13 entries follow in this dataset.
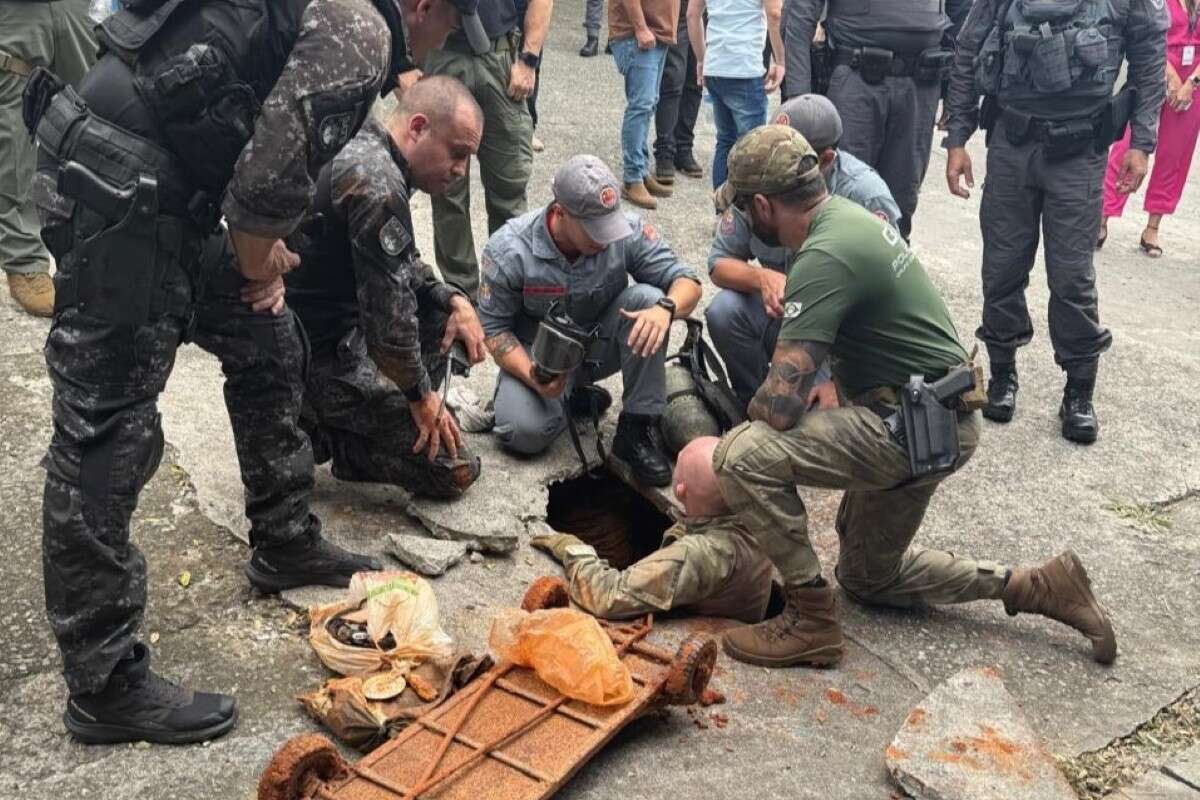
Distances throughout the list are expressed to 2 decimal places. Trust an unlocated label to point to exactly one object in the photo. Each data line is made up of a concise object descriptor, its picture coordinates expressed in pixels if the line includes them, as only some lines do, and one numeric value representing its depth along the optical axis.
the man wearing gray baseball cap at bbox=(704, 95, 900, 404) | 4.78
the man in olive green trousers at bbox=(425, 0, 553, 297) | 5.59
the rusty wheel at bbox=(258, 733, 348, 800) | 2.66
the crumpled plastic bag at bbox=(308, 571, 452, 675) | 3.28
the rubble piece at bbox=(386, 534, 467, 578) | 3.82
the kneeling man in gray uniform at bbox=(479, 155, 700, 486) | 4.54
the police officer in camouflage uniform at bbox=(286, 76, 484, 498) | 3.52
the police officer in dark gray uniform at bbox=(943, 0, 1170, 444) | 5.08
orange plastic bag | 3.13
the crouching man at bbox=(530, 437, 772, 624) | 3.71
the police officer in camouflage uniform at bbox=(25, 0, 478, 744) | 2.65
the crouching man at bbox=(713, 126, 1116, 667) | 3.51
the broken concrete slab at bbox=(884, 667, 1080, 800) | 3.08
